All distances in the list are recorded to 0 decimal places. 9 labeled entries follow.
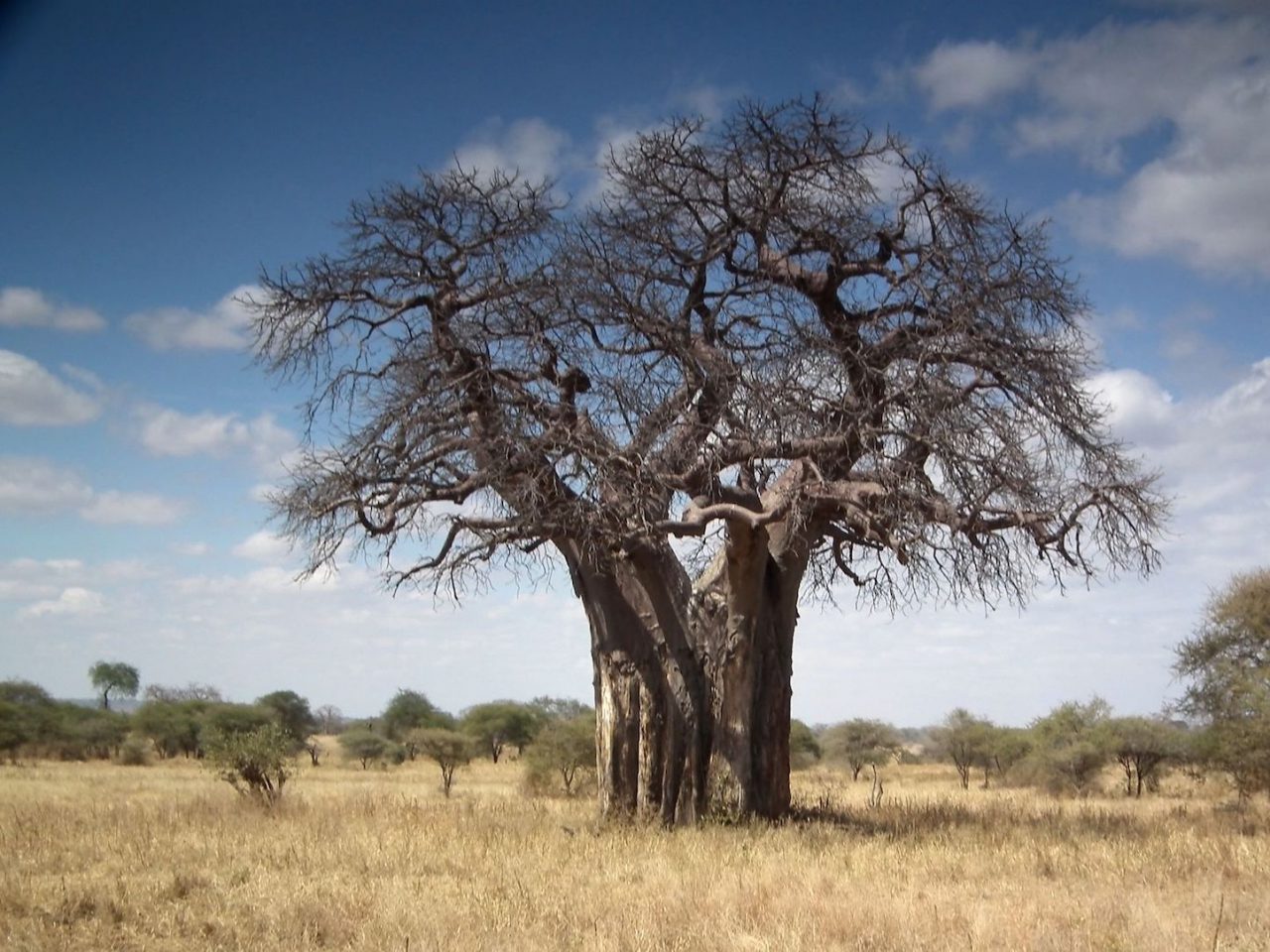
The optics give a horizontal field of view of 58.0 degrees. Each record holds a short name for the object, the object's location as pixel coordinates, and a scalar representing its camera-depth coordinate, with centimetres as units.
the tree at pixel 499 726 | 3541
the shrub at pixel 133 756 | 2970
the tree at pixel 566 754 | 2091
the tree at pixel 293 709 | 3823
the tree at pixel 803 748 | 3231
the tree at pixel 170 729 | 3294
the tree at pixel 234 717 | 3105
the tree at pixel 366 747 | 3241
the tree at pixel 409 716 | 4038
